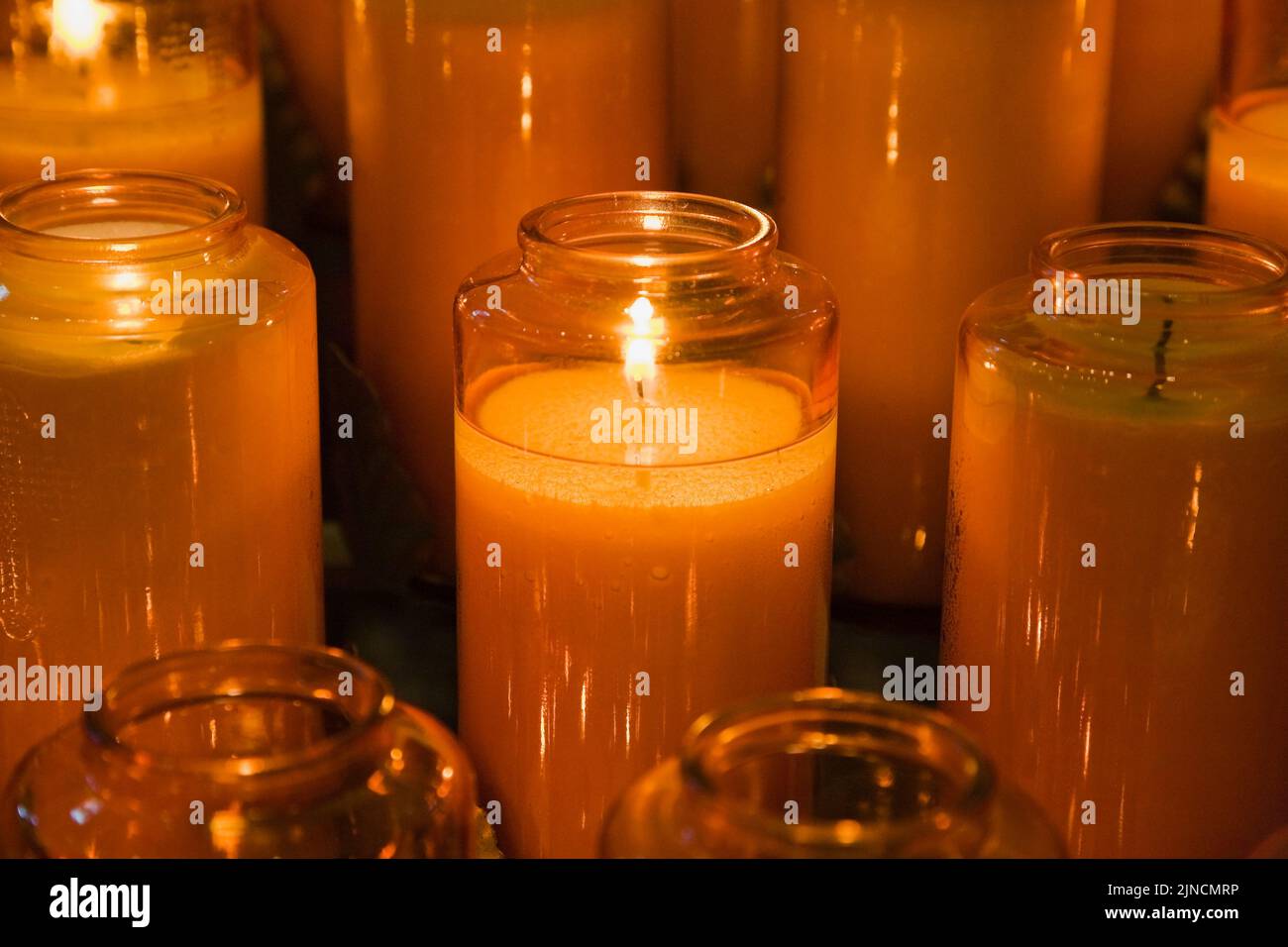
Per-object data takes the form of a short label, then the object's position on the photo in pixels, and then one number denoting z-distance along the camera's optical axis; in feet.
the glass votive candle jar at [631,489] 2.51
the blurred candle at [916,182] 2.89
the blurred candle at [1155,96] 3.38
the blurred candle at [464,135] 3.00
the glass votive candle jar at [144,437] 2.56
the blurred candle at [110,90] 3.16
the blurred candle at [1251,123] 2.97
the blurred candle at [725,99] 3.50
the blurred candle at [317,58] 3.73
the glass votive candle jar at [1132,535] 2.45
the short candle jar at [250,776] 1.76
